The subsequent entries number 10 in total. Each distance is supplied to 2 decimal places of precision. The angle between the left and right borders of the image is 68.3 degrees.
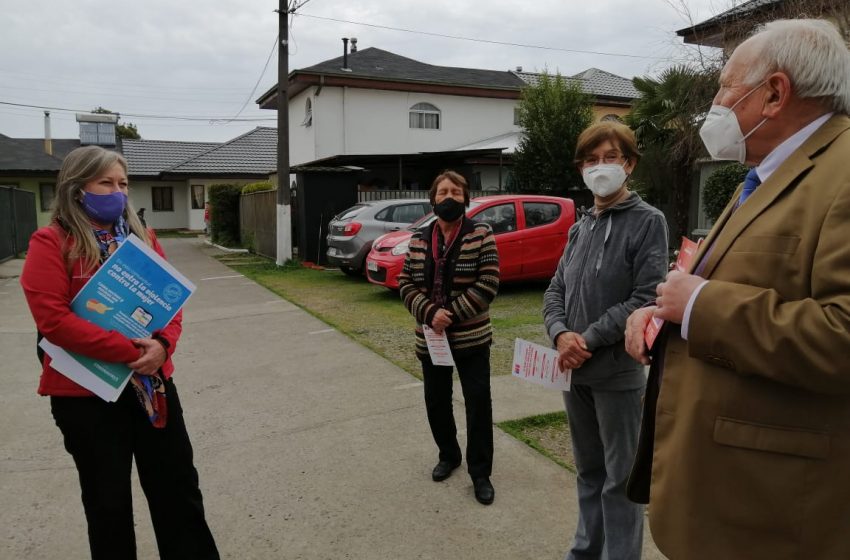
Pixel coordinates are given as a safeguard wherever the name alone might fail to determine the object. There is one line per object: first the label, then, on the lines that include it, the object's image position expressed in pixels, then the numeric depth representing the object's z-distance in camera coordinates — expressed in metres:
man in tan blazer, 1.40
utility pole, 15.24
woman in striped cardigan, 3.61
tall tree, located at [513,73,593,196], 19.42
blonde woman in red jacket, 2.40
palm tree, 12.98
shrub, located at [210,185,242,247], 21.83
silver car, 11.84
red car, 10.00
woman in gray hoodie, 2.59
